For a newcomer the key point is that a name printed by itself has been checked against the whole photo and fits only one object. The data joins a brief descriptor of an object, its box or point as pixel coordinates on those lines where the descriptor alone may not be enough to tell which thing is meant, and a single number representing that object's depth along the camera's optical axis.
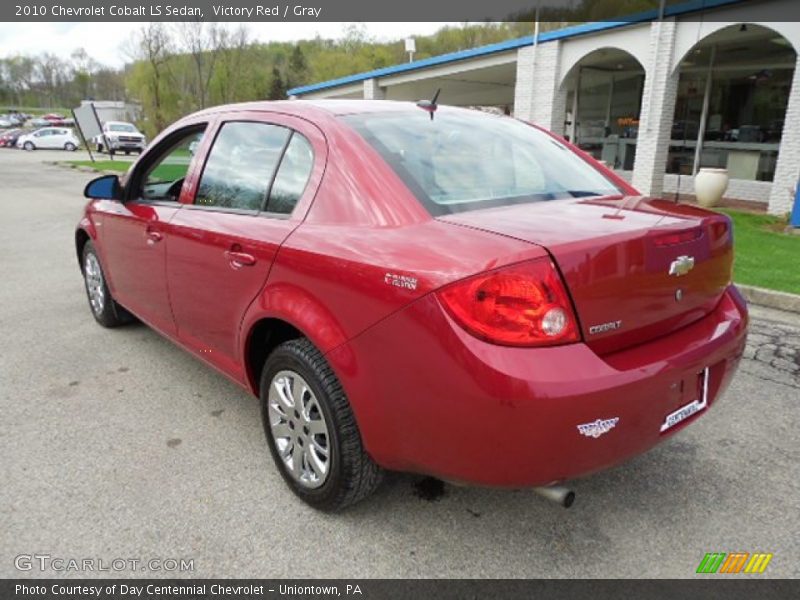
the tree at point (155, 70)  39.38
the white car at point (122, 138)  33.91
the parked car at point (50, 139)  42.28
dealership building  11.23
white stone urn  11.52
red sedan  1.85
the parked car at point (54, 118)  76.49
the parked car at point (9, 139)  46.25
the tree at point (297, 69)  68.06
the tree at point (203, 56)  39.90
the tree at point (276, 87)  62.74
